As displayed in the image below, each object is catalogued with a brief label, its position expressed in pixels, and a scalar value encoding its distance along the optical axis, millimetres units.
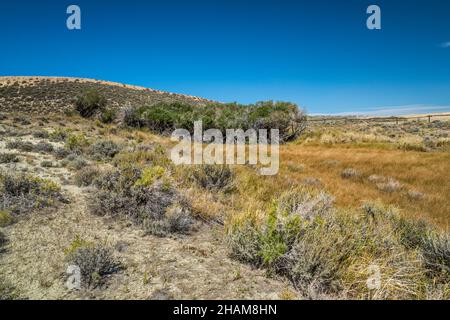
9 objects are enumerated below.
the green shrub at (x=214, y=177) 8312
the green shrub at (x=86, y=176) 7662
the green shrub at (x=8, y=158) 9163
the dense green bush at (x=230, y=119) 27406
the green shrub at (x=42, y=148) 11541
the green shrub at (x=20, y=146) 11273
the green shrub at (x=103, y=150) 11292
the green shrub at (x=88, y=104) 30984
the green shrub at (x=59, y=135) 14762
